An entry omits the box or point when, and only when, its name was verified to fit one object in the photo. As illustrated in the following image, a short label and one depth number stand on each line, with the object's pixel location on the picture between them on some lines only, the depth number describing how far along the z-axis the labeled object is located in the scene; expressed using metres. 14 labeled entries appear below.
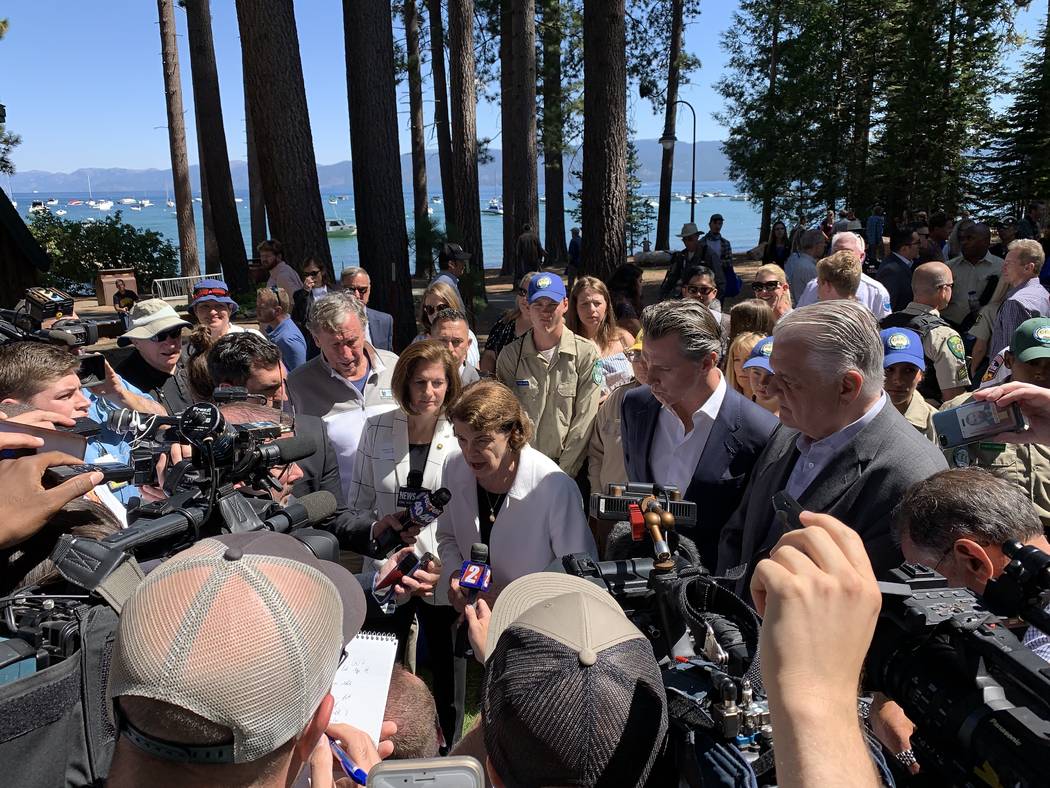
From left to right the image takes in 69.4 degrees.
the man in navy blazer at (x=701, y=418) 3.07
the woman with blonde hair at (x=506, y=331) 5.36
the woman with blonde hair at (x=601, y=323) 5.07
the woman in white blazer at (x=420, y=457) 3.59
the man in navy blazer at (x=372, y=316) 6.20
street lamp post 24.25
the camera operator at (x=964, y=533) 1.92
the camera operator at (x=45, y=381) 2.84
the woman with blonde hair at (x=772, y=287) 5.68
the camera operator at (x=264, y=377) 3.59
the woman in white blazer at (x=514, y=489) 3.18
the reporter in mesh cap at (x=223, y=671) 1.19
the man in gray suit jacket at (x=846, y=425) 2.35
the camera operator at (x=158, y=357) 4.46
